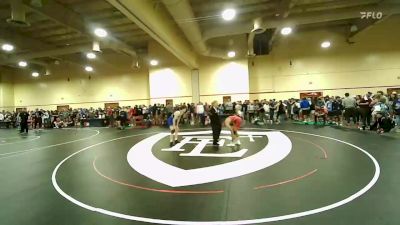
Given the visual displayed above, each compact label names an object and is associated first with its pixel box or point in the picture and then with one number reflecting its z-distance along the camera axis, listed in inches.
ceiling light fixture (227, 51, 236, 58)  793.0
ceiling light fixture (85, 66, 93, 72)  927.3
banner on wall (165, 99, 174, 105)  892.6
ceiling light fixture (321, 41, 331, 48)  799.3
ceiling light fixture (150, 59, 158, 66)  841.5
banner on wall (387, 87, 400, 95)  776.3
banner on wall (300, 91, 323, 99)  829.8
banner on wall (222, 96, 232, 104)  864.9
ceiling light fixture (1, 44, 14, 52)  604.8
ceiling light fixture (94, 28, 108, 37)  492.3
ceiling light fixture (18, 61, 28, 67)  832.3
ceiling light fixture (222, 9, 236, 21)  407.8
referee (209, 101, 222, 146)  374.6
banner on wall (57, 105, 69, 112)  1064.0
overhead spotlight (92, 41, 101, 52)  609.0
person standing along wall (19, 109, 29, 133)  681.0
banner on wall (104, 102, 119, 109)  1006.4
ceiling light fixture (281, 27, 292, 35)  549.6
